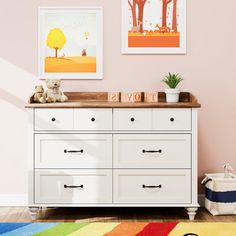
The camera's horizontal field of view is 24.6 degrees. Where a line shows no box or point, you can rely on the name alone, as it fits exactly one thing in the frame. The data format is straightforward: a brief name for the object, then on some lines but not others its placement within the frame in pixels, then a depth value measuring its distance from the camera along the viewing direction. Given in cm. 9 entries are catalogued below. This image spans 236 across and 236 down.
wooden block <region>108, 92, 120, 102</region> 434
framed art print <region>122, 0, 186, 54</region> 439
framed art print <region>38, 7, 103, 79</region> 439
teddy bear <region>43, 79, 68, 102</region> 415
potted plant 424
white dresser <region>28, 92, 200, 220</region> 393
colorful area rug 345
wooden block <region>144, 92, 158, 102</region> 432
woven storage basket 407
